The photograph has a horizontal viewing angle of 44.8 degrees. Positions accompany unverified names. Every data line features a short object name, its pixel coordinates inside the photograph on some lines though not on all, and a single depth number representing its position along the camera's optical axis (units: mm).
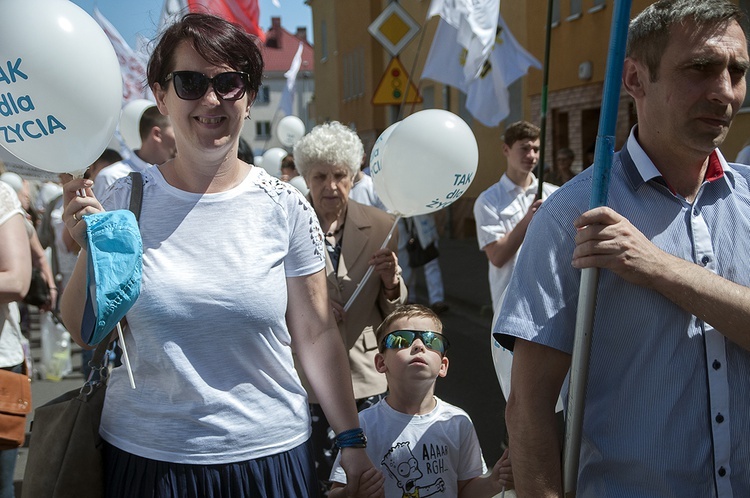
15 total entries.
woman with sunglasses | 2406
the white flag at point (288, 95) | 18344
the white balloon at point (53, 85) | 2492
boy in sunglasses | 3211
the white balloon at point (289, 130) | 18469
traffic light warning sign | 10734
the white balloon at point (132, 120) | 8141
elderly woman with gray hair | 3975
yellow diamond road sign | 9992
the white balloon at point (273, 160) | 14500
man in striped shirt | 1998
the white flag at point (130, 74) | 7910
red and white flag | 8367
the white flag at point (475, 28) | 7793
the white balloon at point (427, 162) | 4344
